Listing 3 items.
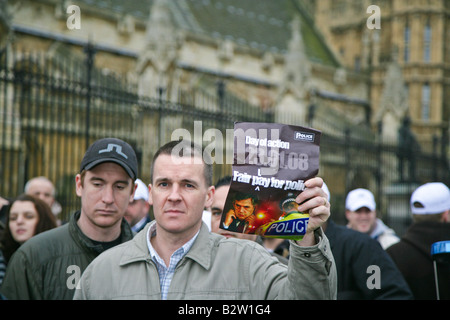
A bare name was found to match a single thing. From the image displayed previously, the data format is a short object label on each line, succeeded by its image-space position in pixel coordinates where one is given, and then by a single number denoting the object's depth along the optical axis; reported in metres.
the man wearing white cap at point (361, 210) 6.32
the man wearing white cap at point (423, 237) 4.60
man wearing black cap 3.12
